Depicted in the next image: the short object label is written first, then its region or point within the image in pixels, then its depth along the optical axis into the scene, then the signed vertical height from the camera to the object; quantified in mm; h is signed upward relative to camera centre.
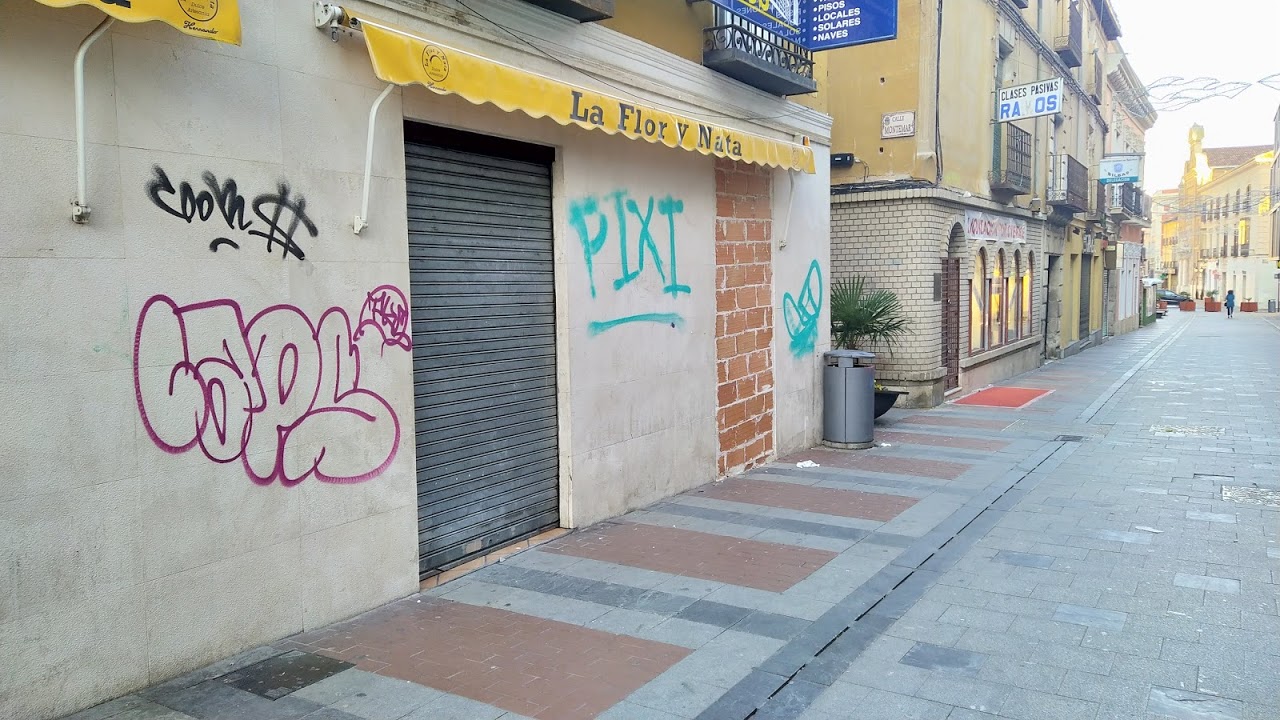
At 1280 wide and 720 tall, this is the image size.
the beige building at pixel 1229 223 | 60244 +4867
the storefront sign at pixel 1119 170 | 24484 +3259
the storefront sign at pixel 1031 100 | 14820 +3205
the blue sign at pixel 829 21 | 9008 +2800
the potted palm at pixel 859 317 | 12422 -381
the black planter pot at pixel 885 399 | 11859 -1462
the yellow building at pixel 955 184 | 13742 +1868
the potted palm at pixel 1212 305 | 55250 -1243
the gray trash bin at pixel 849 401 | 10602 -1324
